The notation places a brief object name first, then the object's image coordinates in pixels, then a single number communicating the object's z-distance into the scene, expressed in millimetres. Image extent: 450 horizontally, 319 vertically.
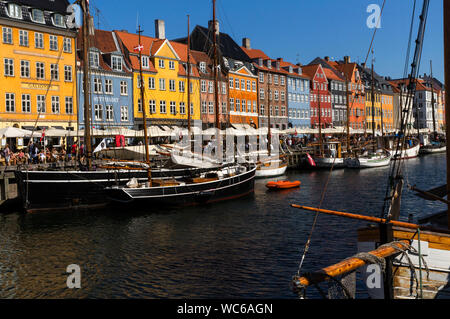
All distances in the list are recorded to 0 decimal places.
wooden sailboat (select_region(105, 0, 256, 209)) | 28891
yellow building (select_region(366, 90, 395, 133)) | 115188
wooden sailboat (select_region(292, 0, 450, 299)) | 9039
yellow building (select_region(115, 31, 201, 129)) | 59500
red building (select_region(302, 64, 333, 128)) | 96875
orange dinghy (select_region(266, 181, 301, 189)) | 38900
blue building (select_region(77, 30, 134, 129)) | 53288
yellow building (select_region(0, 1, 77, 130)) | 45844
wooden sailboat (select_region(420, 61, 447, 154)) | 86188
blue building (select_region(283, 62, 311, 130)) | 90162
